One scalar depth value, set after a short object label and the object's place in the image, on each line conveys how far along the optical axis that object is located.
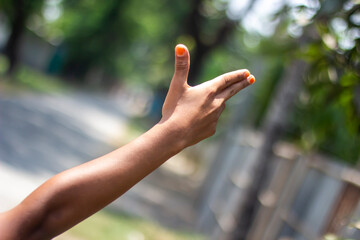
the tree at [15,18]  19.52
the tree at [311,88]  3.09
